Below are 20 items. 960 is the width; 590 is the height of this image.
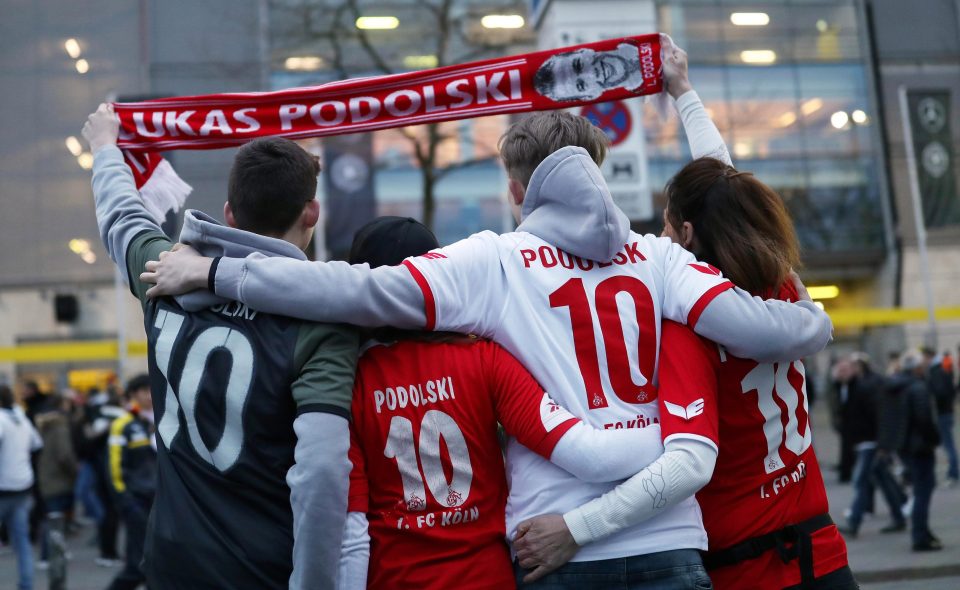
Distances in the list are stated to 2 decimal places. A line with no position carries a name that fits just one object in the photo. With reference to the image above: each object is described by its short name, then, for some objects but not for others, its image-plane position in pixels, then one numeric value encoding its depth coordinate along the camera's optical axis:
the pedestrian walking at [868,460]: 9.98
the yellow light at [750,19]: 27.89
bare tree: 17.56
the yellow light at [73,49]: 25.39
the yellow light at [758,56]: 27.77
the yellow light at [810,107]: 27.83
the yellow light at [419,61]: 24.31
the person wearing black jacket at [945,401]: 13.75
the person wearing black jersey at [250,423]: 2.15
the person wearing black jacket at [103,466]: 10.77
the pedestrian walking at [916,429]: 9.37
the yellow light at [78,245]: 25.22
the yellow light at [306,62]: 22.64
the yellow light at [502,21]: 23.75
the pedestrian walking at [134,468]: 7.55
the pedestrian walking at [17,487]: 8.76
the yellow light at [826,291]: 28.94
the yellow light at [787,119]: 27.66
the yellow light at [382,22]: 24.64
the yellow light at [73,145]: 25.14
